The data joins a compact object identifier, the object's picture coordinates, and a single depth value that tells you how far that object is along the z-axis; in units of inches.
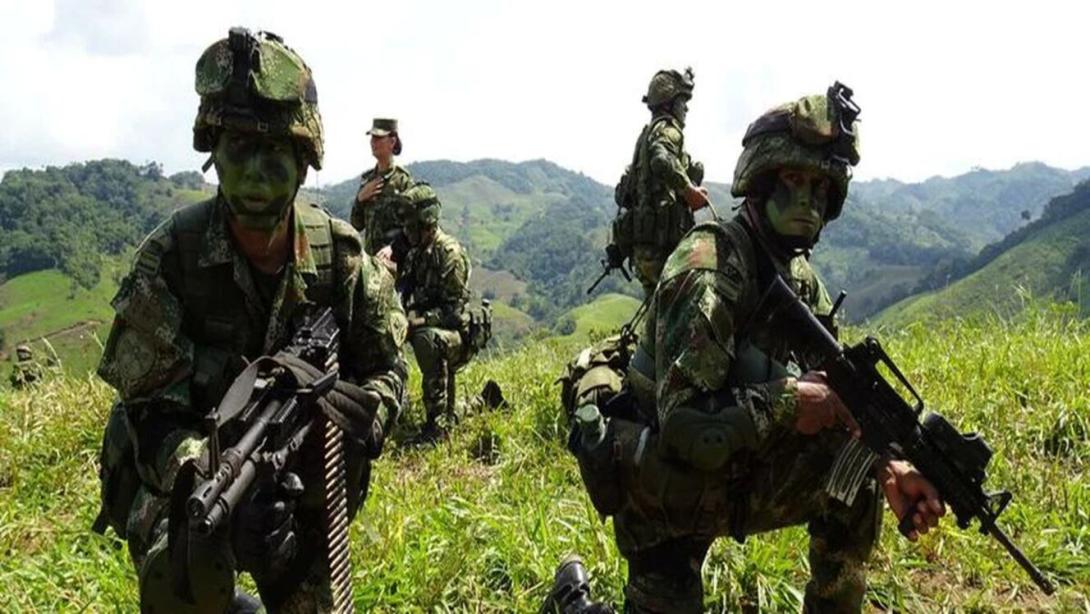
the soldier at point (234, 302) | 109.5
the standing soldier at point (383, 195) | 324.5
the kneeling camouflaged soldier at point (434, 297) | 309.0
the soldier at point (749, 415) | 116.7
